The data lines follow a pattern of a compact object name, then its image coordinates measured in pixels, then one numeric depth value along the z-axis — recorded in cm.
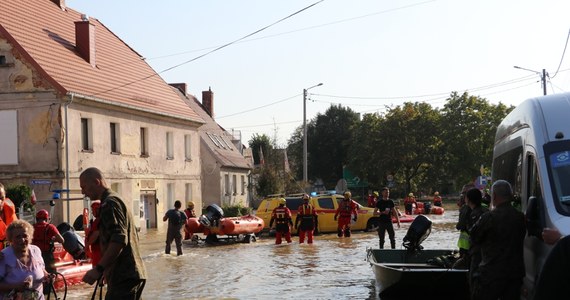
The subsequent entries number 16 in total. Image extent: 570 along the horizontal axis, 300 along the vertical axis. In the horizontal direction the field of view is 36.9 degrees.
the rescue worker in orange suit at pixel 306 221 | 2850
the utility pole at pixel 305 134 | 5188
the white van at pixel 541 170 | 838
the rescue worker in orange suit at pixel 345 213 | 3008
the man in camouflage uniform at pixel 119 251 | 732
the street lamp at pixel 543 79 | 4372
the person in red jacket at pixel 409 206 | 4975
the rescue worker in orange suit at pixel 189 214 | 2949
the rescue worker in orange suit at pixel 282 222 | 2850
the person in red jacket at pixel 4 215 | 1073
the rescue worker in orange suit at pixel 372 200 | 4119
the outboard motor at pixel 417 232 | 1456
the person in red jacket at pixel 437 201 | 5684
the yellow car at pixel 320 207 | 3341
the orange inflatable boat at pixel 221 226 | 2927
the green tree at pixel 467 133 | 8206
